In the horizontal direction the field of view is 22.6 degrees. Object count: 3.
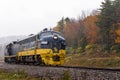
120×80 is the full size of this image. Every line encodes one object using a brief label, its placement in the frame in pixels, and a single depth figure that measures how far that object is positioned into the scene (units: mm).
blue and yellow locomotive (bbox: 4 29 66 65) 29766
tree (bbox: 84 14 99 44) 85625
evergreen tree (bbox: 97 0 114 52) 67875
